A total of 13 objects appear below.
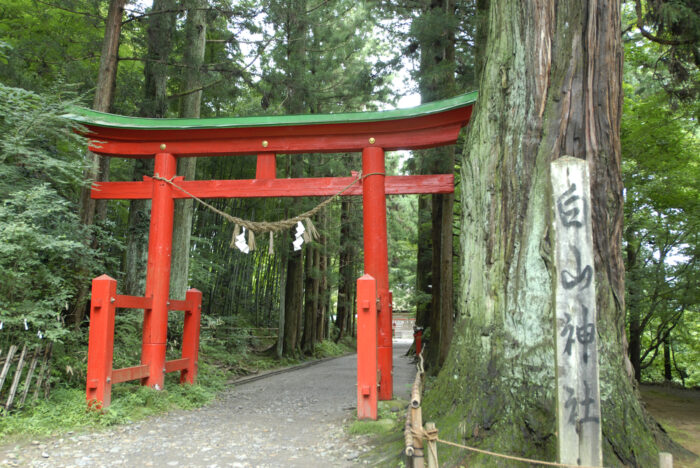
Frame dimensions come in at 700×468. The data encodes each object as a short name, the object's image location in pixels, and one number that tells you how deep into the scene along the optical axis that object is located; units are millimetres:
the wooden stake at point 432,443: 2783
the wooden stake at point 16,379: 5049
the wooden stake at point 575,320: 2465
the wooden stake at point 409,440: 2684
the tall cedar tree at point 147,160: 9289
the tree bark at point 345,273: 19062
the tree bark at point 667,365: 11984
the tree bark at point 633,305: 8758
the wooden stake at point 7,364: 5023
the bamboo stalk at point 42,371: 5362
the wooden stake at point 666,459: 2246
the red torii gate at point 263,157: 6742
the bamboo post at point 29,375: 5195
